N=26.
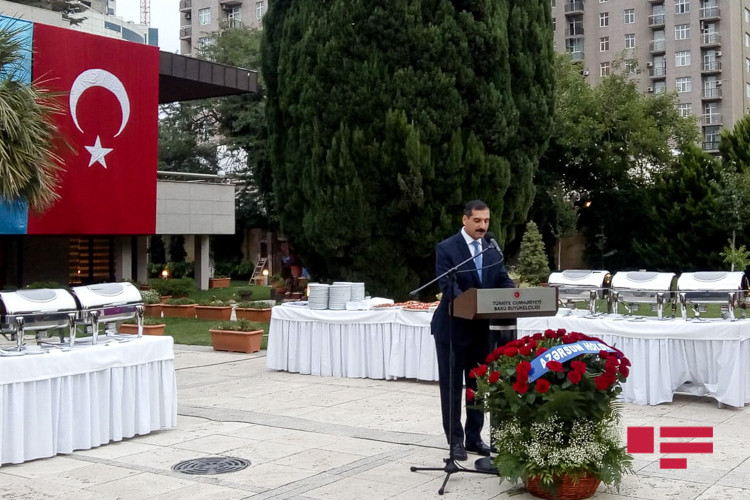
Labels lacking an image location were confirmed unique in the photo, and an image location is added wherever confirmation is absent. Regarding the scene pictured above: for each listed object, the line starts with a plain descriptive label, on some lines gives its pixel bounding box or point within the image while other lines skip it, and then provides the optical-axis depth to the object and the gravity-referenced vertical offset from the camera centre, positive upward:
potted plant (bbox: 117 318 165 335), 16.66 -1.18
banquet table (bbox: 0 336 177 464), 6.83 -1.14
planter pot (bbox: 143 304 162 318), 21.95 -1.07
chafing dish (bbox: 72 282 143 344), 7.92 -0.33
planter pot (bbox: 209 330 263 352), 14.98 -1.31
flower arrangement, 5.47 -1.04
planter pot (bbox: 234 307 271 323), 19.50 -1.06
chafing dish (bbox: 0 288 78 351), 7.28 -0.37
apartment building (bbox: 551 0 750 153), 64.25 +18.01
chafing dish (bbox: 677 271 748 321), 9.54 -0.29
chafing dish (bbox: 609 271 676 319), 9.90 -0.29
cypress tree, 18.61 +3.38
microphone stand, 6.04 -1.07
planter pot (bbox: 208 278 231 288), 35.44 -0.53
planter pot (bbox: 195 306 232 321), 21.02 -1.10
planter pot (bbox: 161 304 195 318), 21.95 -1.08
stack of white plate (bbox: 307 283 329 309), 12.12 -0.41
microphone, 5.99 +0.21
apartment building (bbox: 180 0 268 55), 77.50 +25.25
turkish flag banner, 22.77 +4.23
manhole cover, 6.63 -1.63
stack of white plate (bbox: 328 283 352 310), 12.10 -0.40
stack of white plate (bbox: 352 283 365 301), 12.29 -0.35
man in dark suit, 6.54 -0.45
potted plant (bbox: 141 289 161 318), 21.83 -0.90
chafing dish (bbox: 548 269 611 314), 10.47 -0.24
